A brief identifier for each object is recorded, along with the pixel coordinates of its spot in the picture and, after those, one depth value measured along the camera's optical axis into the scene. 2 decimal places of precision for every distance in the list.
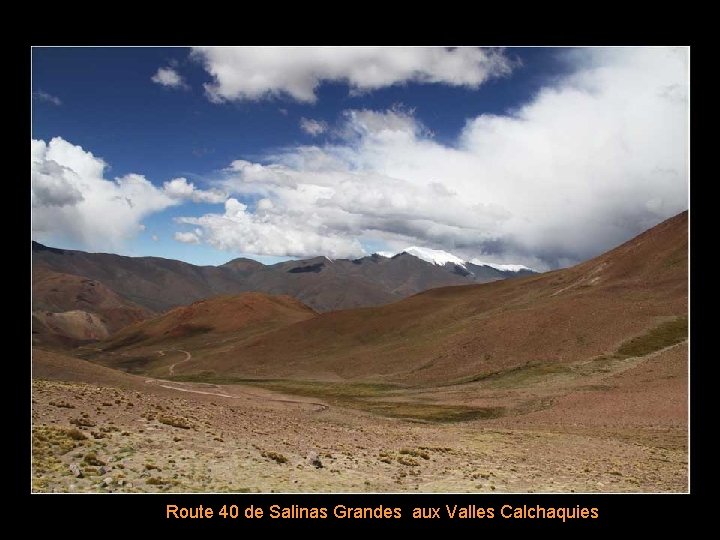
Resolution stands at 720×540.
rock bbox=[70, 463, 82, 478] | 16.51
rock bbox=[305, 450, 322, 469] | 22.00
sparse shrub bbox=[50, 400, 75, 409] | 26.61
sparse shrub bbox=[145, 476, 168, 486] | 16.77
